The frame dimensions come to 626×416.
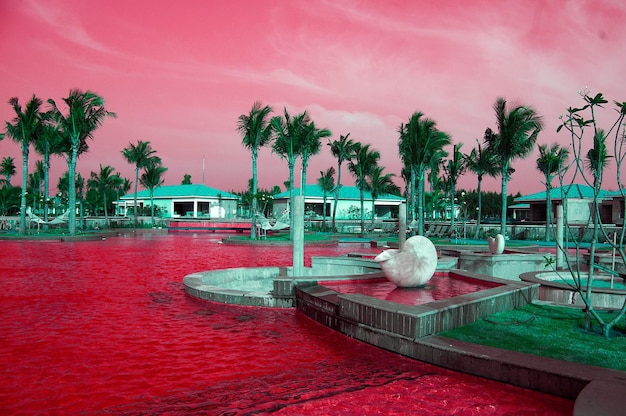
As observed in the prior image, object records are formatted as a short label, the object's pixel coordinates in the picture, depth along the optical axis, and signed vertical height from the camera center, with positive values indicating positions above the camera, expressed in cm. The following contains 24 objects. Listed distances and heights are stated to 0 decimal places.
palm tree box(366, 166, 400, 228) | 4647 +380
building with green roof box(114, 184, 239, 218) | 5712 +209
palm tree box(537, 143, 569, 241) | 2935 +426
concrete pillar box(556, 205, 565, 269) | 1333 -26
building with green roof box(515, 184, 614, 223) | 3516 +136
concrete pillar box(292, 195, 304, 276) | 1060 -40
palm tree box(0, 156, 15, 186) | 5268 +548
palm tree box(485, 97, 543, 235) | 2594 +500
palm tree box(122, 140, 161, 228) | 4578 +623
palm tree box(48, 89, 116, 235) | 2920 +629
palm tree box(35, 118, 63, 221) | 3462 +558
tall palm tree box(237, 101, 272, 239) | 2975 +570
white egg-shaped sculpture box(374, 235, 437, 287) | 891 -83
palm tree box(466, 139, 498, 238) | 3297 +421
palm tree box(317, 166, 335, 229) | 5122 +459
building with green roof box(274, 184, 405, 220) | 5728 +216
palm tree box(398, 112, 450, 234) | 2789 +481
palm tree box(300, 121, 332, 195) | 3062 +535
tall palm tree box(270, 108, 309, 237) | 3017 +555
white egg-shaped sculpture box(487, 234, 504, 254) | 1535 -80
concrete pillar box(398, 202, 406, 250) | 1512 -11
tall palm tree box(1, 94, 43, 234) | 3100 +604
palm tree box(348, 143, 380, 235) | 3950 +509
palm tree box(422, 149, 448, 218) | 3278 +482
